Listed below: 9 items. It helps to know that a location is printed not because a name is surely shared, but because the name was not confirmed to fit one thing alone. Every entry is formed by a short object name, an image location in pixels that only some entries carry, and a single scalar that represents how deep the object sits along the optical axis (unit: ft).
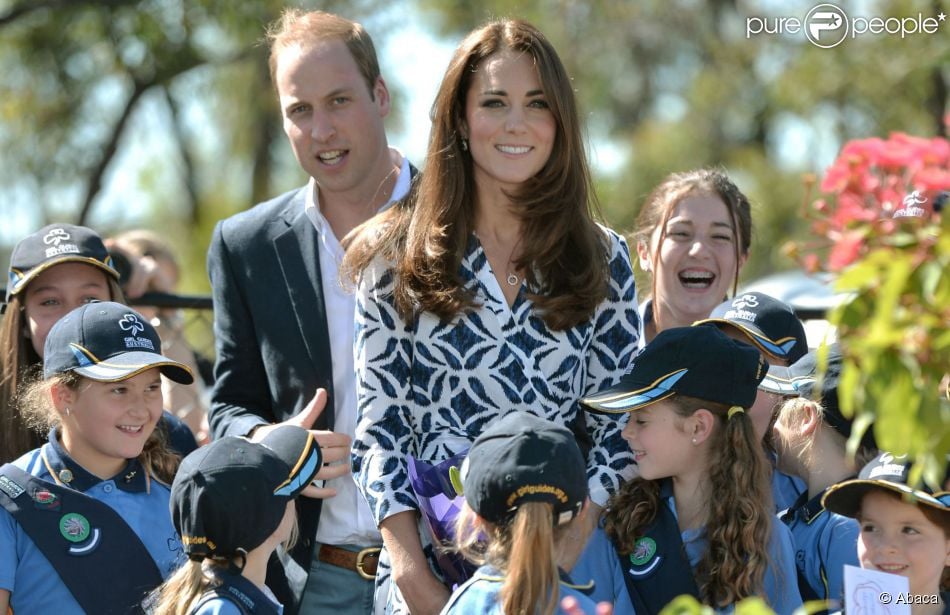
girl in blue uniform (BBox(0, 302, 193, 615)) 22.76
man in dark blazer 23.81
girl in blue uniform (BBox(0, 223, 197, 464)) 26.99
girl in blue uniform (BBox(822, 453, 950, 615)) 21.81
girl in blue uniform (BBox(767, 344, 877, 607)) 23.63
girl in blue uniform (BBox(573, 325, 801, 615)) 21.89
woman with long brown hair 21.63
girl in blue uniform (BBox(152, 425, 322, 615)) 20.02
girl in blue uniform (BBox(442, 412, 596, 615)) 18.58
